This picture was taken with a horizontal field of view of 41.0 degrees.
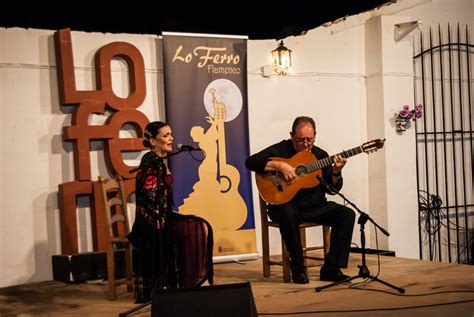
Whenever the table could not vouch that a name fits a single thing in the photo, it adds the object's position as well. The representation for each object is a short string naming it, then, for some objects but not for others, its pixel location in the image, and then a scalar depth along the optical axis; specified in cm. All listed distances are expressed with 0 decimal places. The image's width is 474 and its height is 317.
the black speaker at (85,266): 550
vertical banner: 618
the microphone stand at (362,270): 451
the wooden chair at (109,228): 482
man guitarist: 505
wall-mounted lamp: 649
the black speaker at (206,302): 286
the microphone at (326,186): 479
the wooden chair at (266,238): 540
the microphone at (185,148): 382
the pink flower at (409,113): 688
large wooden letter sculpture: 575
